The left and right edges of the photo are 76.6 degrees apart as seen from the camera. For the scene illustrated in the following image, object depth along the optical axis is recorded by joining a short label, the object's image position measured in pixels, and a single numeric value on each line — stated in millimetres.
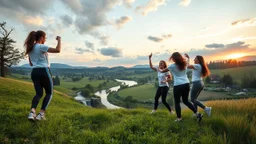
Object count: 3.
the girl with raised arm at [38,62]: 5309
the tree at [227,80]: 97750
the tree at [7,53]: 33812
